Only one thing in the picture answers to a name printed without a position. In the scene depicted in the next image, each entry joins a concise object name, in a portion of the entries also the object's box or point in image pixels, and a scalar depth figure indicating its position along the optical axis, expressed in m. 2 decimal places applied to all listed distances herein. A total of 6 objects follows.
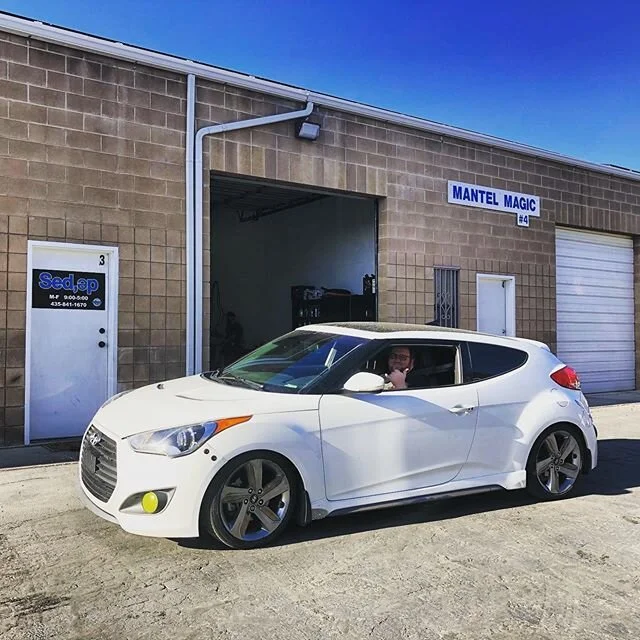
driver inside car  5.18
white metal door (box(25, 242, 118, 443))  8.02
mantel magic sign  11.88
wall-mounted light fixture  9.92
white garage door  13.91
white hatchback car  4.20
